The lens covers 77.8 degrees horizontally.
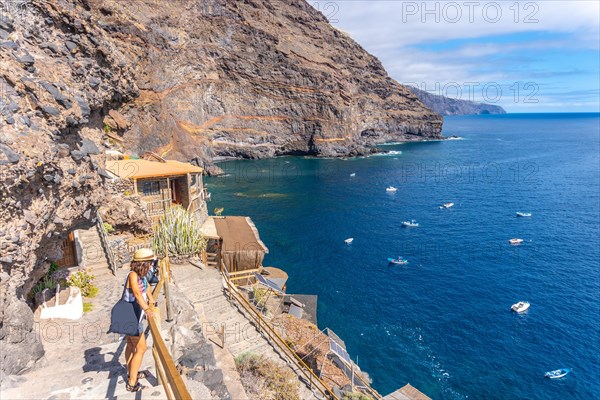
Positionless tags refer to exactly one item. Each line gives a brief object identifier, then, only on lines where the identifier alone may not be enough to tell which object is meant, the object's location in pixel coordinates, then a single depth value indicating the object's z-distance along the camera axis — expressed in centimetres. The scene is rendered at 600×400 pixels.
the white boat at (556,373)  2620
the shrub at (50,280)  1123
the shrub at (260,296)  2372
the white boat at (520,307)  3347
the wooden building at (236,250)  2531
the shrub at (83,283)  1243
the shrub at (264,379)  1374
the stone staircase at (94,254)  1468
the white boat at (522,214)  5893
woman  654
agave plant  2014
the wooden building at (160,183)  2427
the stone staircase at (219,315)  1641
